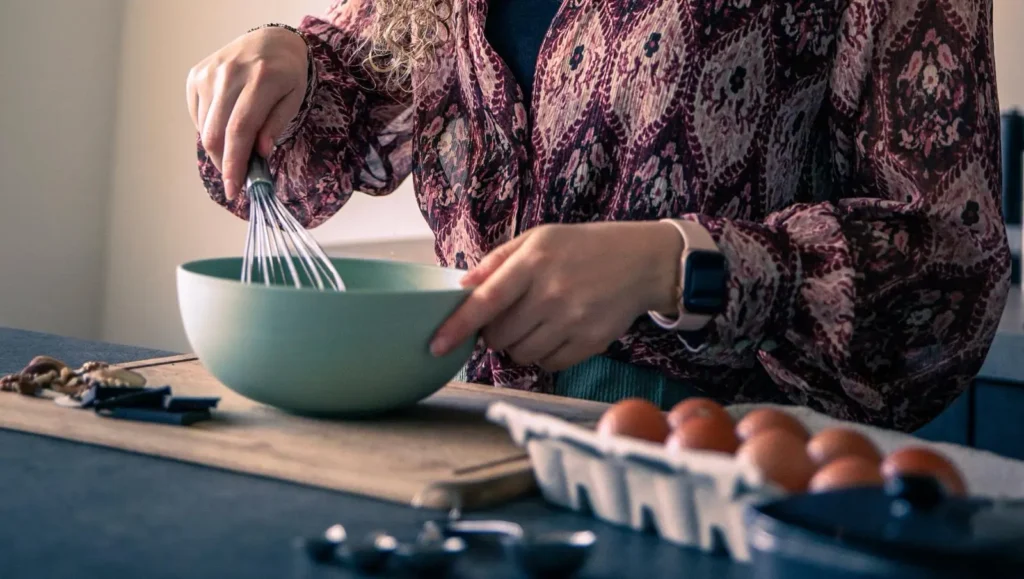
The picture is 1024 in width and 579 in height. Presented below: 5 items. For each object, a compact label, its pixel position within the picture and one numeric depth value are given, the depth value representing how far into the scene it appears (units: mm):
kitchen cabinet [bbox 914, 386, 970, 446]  1606
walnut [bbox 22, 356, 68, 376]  827
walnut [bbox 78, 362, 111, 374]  844
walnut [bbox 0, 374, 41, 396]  786
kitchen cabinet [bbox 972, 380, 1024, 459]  1557
